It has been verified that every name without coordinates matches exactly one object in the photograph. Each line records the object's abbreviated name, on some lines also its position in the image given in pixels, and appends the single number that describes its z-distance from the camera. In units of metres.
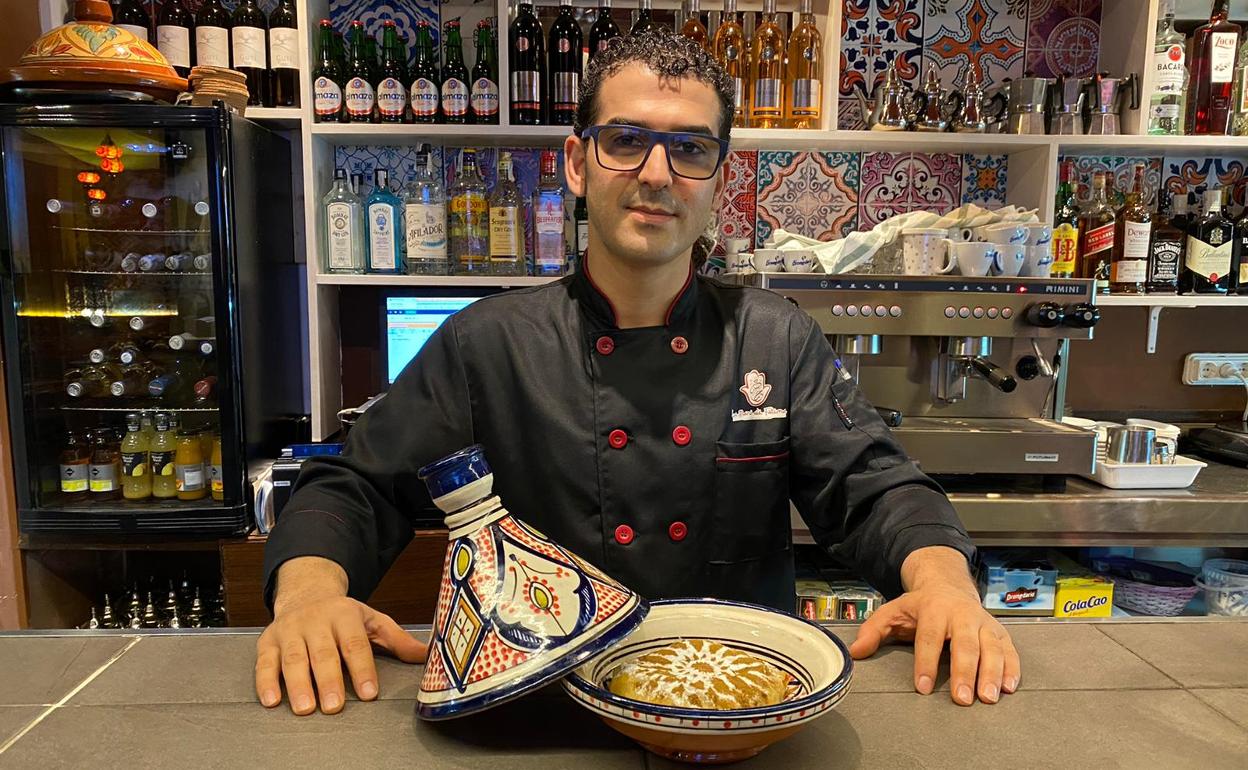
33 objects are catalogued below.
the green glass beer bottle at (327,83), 2.46
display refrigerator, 2.29
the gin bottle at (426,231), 2.56
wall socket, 2.89
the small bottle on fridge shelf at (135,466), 2.45
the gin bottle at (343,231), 2.53
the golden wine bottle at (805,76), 2.50
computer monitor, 2.62
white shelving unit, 2.46
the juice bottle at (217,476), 2.41
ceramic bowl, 0.63
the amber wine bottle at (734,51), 2.52
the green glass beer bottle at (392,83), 2.48
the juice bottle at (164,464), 2.45
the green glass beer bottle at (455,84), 2.50
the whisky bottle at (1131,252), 2.59
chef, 1.25
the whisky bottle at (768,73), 2.50
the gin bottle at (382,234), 2.55
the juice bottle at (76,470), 2.43
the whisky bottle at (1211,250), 2.65
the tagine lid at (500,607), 0.65
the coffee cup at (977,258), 2.22
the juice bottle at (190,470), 2.43
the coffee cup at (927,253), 2.28
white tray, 2.26
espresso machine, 2.15
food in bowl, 0.70
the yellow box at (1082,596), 2.32
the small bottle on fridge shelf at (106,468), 2.45
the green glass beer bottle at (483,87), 2.49
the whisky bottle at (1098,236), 2.59
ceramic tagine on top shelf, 2.17
